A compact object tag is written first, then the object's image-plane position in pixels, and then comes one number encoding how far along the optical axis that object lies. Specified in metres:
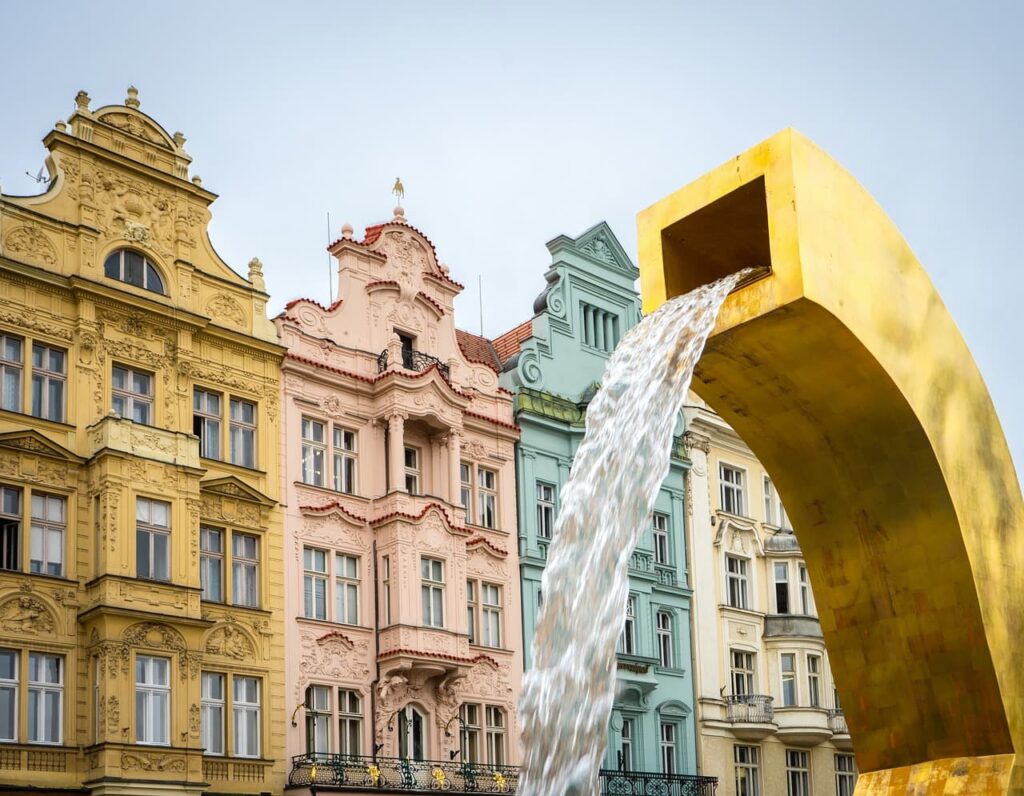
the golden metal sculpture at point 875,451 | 9.20
